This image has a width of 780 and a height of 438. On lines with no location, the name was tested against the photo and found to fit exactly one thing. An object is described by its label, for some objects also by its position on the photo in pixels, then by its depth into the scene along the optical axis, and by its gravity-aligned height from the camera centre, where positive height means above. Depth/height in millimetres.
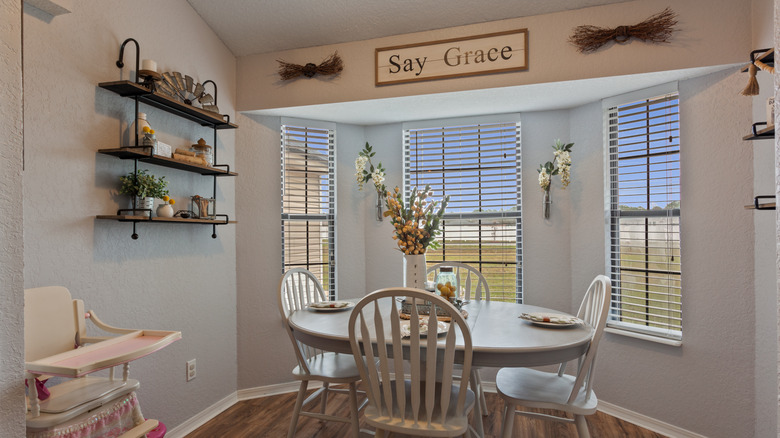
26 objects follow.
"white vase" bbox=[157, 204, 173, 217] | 2209 +66
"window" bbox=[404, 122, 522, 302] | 3279 +257
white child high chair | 1303 -476
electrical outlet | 2570 -918
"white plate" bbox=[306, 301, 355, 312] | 2362 -492
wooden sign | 2586 +1055
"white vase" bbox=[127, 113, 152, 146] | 2063 +488
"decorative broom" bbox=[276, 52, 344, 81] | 2881 +1075
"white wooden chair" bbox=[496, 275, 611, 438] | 1785 -791
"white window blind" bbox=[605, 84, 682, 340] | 2545 +30
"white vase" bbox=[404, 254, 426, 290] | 2355 -281
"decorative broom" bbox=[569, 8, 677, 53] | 2293 +1057
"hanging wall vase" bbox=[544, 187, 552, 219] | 3105 +132
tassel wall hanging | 1575 +549
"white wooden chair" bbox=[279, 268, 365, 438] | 2150 -806
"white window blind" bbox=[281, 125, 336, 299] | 3299 +162
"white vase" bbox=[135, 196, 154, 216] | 2072 +97
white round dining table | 1667 -510
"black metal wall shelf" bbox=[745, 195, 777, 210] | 1737 +51
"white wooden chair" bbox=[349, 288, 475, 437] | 1565 -602
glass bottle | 2242 -347
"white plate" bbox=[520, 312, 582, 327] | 1961 -486
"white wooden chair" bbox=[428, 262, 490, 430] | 2391 -472
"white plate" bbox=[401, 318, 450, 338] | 1788 -479
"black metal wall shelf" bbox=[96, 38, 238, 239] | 1976 +643
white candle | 2066 +788
